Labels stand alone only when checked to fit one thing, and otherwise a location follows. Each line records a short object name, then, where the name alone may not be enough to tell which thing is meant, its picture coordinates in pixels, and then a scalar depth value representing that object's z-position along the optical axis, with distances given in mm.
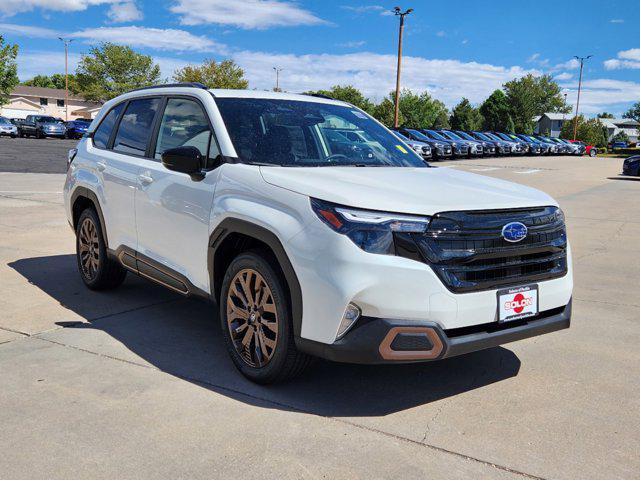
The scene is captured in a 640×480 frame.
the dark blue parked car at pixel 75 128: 46344
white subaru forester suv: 3211
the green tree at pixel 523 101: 99000
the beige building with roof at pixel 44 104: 92188
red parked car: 53844
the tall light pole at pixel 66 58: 82888
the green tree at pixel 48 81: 144625
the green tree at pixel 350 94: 110188
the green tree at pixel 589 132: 80688
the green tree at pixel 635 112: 107000
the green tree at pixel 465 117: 108188
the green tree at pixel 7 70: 62594
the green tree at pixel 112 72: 89125
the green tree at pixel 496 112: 98625
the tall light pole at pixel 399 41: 38938
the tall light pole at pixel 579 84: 73375
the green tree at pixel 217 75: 80125
